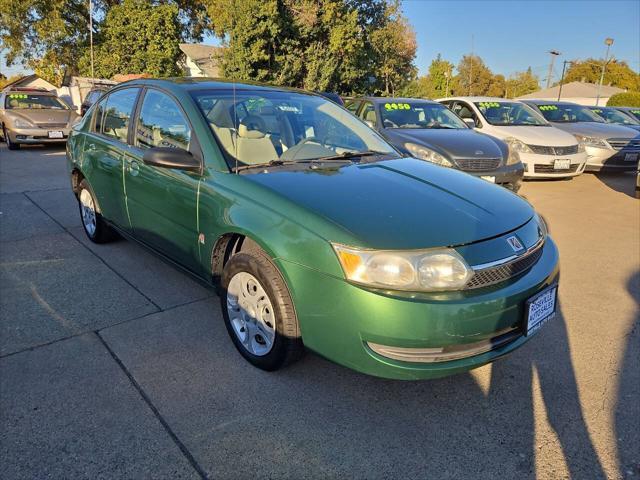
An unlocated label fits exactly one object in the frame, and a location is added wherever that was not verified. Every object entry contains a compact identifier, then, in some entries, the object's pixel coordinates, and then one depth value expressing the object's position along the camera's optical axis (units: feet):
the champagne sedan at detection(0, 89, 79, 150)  39.17
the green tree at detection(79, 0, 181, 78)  94.99
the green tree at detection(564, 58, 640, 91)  212.82
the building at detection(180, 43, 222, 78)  98.12
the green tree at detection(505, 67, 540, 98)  263.49
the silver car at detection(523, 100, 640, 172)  30.12
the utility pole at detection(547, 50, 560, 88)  250.57
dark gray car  21.59
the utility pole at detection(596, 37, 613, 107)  126.93
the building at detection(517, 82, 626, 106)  163.22
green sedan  6.97
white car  26.81
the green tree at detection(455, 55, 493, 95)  235.61
